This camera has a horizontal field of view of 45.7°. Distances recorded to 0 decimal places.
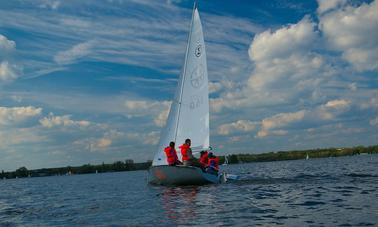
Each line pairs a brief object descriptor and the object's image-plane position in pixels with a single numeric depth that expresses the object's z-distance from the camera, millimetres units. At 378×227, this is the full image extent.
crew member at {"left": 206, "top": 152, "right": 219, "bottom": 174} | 26781
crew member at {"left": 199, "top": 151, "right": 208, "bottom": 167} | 27703
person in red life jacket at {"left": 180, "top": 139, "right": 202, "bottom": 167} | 24969
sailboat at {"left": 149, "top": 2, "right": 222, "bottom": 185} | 26969
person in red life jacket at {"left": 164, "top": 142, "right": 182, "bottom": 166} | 25062
